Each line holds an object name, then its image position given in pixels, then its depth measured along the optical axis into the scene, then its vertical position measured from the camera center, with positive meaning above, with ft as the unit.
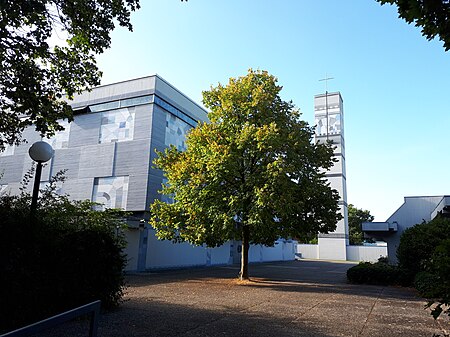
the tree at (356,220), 224.41 +15.00
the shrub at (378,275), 56.59 -5.48
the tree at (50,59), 27.53 +14.92
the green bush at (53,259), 21.02 -1.98
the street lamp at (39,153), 26.86 +6.03
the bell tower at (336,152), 169.17 +44.28
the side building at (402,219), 92.73 +6.64
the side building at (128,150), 75.87 +19.38
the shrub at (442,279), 10.69 -1.09
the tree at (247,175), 48.83 +9.43
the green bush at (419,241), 51.62 +0.40
